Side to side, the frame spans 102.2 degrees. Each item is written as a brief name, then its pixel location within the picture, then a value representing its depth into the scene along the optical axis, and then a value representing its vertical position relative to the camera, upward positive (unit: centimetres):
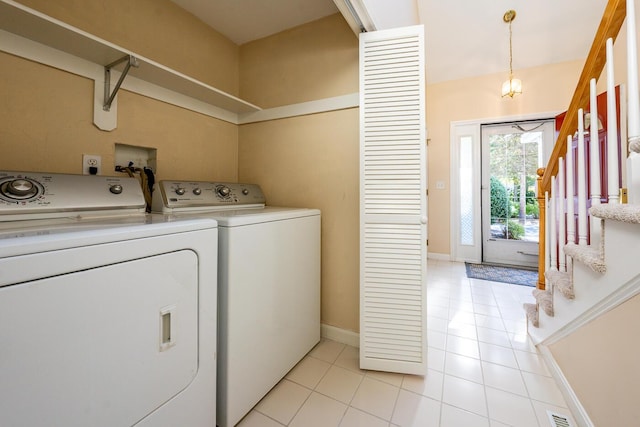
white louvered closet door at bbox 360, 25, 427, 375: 145 +8
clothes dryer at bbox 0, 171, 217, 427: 60 -27
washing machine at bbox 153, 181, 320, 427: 111 -36
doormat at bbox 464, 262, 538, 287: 312 -76
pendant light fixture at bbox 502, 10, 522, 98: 297 +154
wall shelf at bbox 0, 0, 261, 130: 102 +79
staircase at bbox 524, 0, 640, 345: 91 -4
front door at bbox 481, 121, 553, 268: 362 +41
